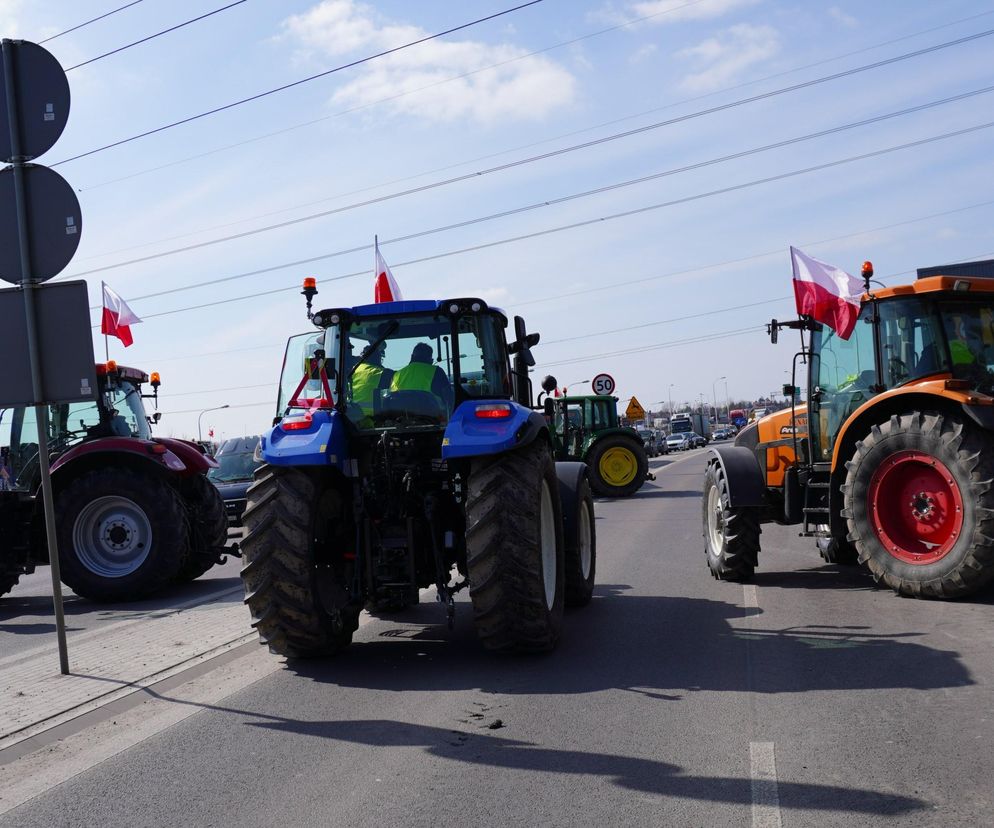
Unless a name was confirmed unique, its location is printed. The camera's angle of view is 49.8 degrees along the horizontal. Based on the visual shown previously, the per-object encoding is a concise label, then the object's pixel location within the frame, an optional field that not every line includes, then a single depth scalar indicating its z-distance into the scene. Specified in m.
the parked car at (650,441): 59.67
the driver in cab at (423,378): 7.79
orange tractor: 8.34
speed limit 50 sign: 30.60
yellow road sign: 40.69
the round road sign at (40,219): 7.15
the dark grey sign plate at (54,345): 7.15
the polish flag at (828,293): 9.64
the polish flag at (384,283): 13.03
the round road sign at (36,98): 7.10
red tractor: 11.66
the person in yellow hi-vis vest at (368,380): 7.79
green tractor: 24.70
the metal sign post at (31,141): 7.09
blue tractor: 6.89
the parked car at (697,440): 80.62
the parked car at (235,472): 18.62
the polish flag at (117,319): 14.37
